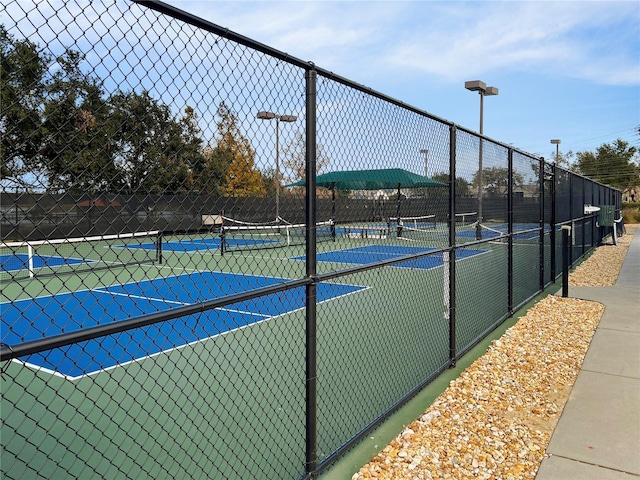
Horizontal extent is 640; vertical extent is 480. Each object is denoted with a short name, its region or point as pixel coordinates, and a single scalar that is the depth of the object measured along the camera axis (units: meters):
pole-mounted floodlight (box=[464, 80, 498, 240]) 18.33
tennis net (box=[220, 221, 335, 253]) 18.32
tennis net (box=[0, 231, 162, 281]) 13.15
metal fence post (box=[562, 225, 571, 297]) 8.07
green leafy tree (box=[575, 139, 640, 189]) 52.41
